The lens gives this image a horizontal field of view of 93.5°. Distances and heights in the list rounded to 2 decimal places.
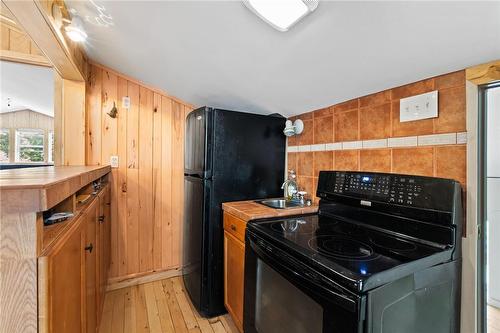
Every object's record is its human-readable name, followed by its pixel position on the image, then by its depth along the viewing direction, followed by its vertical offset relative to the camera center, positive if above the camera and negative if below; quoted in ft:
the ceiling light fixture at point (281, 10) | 2.97 +2.07
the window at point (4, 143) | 22.54 +2.32
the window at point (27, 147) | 23.52 +1.98
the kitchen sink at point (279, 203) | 5.85 -0.95
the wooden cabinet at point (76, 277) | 2.14 -1.37
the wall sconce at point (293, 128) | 6.43 +1.06
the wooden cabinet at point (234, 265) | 4.91 -2.22
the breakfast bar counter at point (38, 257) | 1.97 -0.85
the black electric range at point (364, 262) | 2.34 -1.10
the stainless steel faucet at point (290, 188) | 6.33 -0.59
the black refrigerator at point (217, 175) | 5.83 -0.24
